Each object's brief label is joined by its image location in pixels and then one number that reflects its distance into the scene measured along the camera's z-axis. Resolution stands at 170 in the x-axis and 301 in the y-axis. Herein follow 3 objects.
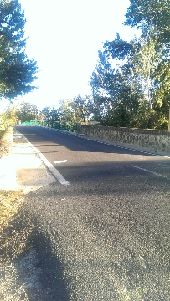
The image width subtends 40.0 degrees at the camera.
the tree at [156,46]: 20.52
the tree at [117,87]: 21.66
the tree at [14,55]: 19.48
